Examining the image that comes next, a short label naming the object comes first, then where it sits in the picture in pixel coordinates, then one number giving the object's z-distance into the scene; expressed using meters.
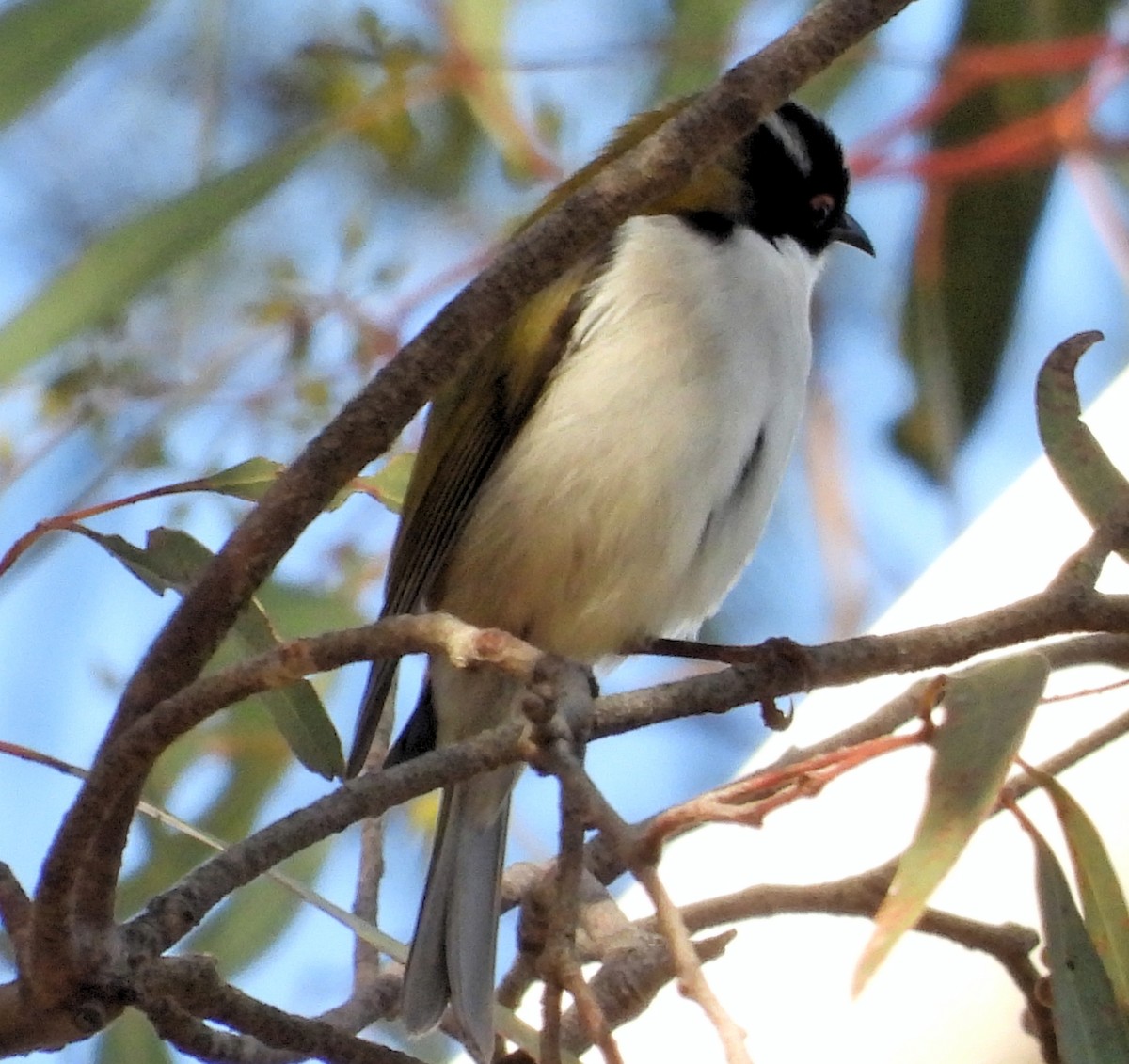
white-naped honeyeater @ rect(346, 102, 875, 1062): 4.11
